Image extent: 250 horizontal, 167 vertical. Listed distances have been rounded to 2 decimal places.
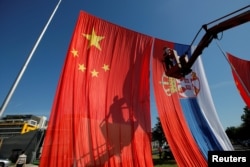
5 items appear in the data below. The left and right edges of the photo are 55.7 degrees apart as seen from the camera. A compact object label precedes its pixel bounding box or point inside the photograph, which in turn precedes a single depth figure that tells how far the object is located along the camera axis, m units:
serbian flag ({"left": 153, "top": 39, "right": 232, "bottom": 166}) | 11.32
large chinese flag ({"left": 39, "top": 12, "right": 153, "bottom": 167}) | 8.70
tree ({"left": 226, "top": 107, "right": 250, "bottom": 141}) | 57.75
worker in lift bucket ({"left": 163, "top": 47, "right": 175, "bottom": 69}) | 12.03
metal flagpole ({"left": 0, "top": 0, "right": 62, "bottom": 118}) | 5.48
